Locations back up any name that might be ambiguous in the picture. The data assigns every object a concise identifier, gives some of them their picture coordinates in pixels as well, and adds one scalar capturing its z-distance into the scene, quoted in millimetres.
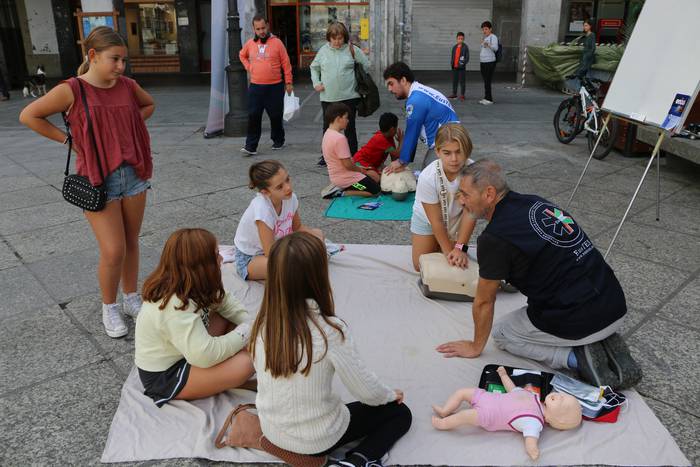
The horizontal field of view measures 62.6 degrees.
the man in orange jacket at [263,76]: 7738
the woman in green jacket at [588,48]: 11888
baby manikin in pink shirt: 2467
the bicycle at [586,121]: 7910
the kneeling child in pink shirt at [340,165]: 5910
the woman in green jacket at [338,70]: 7035
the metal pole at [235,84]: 8797
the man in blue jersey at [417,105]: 5078
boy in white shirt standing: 13023
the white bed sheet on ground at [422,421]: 2420
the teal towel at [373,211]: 5543
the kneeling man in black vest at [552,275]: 2623
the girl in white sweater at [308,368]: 1982
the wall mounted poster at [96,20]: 15711
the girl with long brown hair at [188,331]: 2480
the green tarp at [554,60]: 14784
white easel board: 4430
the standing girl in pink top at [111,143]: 3090
